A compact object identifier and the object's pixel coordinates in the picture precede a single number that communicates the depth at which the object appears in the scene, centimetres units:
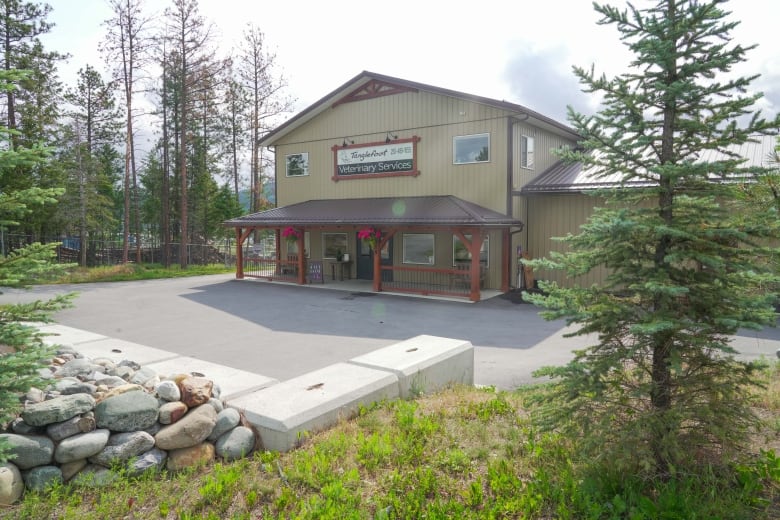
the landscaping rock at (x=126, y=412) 395
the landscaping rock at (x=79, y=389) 425
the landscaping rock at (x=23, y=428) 375
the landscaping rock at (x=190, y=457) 395
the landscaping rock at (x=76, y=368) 498
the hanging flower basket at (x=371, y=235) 1531
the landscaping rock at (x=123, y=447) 381
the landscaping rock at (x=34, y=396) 402
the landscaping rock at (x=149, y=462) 380
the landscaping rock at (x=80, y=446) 370
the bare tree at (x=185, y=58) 2358
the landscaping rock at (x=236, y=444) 408
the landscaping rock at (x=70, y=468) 372
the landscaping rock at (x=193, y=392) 434
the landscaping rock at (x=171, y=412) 414
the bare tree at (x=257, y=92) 3067
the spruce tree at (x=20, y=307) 293
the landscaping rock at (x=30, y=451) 358
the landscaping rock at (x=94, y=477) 365
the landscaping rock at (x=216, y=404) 447
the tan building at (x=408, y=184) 1488
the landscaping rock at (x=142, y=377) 499
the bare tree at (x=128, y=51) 2417
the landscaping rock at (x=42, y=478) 356
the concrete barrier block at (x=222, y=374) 557
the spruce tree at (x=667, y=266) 303
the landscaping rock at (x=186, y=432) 400
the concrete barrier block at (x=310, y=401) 415
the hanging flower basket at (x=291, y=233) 1778
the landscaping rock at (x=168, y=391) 430
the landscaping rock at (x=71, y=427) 377
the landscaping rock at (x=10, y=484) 341
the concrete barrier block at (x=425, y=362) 553
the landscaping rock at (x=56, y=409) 374
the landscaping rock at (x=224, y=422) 423
